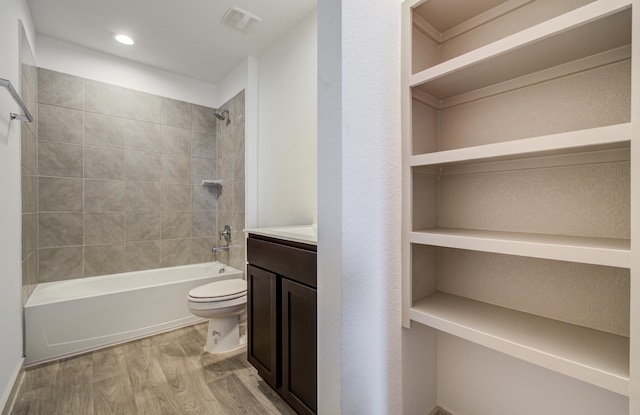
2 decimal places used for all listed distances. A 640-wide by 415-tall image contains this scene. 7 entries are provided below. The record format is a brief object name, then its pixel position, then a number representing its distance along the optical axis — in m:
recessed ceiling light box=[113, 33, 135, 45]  2.32
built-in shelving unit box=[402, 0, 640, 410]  0.77
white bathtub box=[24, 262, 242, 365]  1.96
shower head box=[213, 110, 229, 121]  3.07
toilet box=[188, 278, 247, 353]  1.97
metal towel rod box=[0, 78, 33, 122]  1.35
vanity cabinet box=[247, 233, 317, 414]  1.23
